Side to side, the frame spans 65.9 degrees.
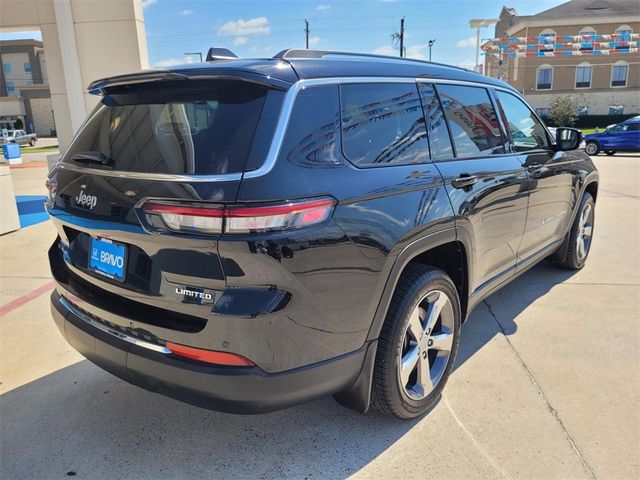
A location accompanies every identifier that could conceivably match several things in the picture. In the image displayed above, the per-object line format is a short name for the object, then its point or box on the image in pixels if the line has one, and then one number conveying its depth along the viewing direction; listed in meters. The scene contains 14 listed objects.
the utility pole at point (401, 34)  41.09
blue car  21.08
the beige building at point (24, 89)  61.97
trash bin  23.38
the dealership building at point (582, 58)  48.97
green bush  47.16
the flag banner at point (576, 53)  49.03
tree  43.72
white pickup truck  37.72
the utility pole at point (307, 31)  46.94
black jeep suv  1.90
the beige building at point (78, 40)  9.41
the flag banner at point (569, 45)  48.66
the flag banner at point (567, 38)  48.78
